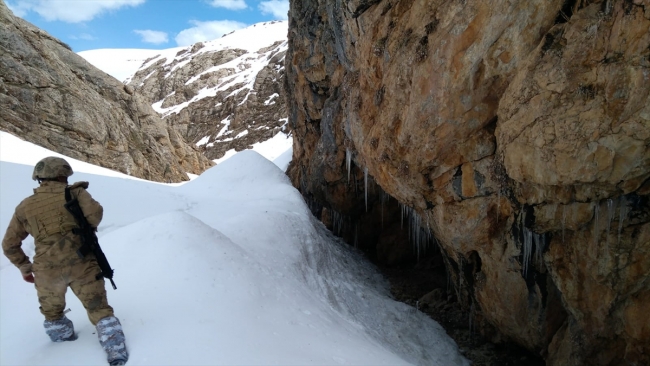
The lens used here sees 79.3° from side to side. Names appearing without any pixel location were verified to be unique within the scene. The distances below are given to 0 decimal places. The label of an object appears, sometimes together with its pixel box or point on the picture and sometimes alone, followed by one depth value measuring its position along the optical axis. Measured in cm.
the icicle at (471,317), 1110
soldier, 466
